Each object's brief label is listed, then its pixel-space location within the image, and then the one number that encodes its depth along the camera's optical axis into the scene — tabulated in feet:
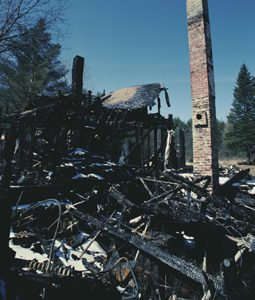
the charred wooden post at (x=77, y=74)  42.55
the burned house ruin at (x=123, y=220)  8.53
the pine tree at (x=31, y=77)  83.86
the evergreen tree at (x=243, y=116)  116.06
